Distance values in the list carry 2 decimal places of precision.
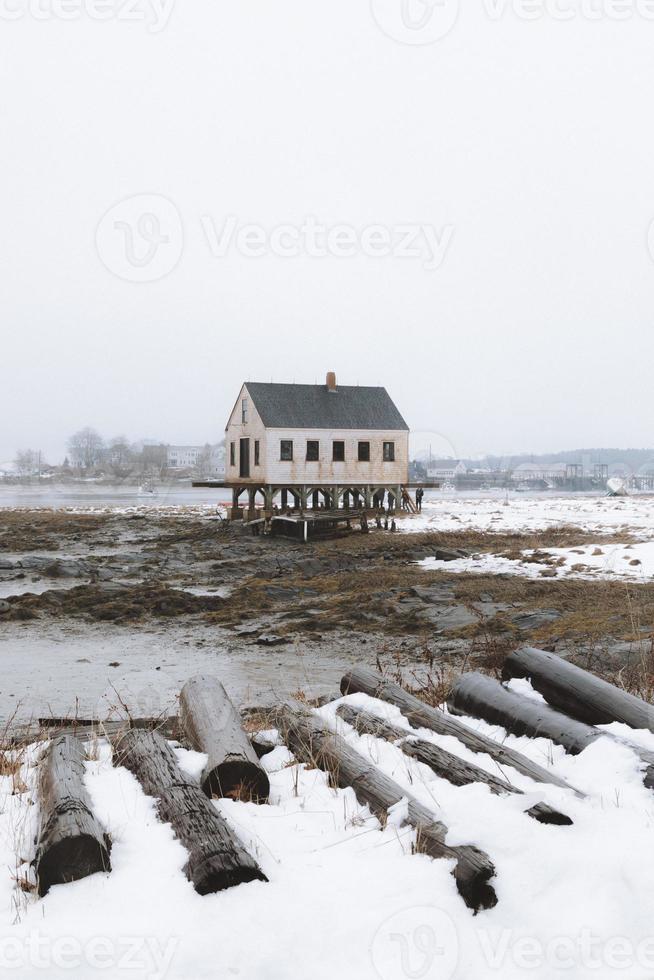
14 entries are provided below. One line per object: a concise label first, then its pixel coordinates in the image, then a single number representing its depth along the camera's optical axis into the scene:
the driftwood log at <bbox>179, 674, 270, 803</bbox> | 4.80
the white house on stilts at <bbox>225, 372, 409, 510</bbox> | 38.31
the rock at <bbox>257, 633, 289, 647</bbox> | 13.07
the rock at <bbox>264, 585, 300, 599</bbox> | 18.09
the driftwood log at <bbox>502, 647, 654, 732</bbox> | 5.55
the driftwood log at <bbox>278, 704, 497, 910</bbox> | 3.59
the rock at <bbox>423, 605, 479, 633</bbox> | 13.66
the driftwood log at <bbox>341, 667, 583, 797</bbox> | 4.86
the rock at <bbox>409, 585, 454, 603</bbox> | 16.27
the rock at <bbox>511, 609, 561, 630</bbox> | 12.87
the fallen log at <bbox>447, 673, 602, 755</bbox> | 5.38
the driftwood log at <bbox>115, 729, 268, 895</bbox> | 3.64
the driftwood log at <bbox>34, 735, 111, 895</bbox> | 3.68
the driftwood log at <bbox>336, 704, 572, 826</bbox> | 4.18
